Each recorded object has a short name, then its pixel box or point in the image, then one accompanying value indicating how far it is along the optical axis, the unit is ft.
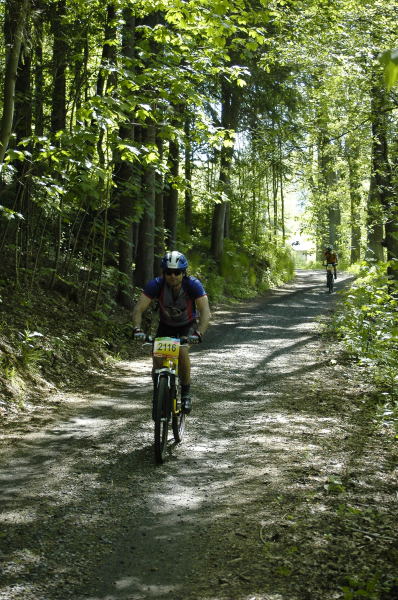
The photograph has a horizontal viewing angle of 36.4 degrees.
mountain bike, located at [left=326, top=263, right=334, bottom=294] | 87.51
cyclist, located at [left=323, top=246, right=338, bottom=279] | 87.86
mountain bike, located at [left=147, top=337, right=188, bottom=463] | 20.57
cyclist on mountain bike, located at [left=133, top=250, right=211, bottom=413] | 22.44
